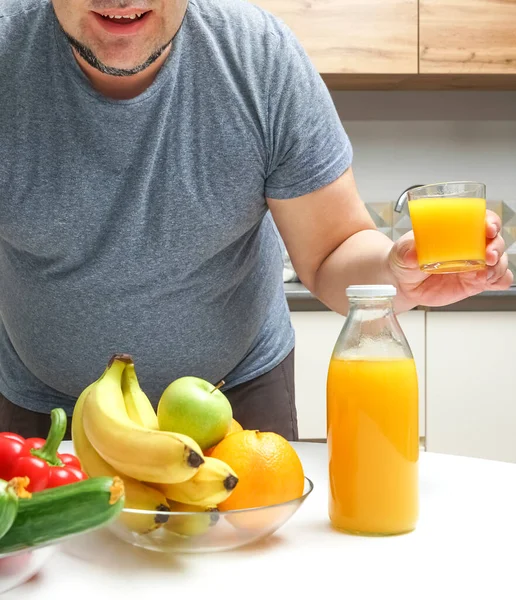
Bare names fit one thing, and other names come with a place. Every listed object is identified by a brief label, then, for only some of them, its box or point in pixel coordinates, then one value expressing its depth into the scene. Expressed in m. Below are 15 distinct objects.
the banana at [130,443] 0.63
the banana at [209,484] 0.65
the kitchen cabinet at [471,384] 2.45
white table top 0.61
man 1.18
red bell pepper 0.69
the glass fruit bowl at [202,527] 0.64
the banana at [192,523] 0.64
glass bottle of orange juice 0.73
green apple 0.71
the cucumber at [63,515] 0.53
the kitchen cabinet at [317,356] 2.44
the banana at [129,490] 0.65
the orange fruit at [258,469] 0.70
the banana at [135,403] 0.76
